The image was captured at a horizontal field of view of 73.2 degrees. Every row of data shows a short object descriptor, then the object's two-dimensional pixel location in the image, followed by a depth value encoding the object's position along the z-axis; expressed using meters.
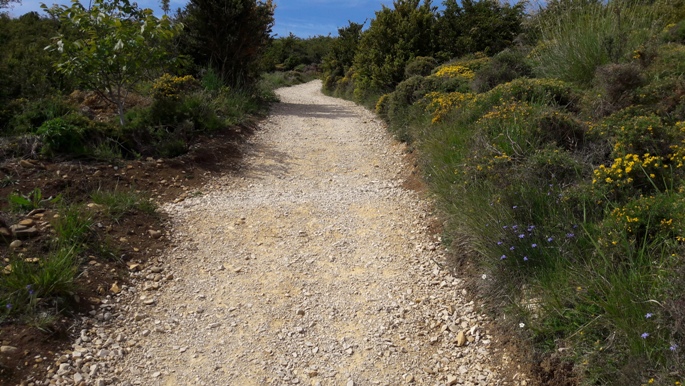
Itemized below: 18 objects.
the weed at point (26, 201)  4.55
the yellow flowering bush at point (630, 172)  3.44
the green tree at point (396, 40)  13.70
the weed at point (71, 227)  3.97
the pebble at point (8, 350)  2.87
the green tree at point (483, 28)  13.05
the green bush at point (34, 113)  6.52
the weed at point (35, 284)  3.20
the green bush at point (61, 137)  5.97
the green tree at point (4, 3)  9.16
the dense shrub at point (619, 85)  4.89
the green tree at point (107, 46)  6.44
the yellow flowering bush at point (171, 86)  8.27
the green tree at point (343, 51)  24.05
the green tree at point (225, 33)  11.97
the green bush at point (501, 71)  7.82
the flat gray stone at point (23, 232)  3.97
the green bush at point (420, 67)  12.28
